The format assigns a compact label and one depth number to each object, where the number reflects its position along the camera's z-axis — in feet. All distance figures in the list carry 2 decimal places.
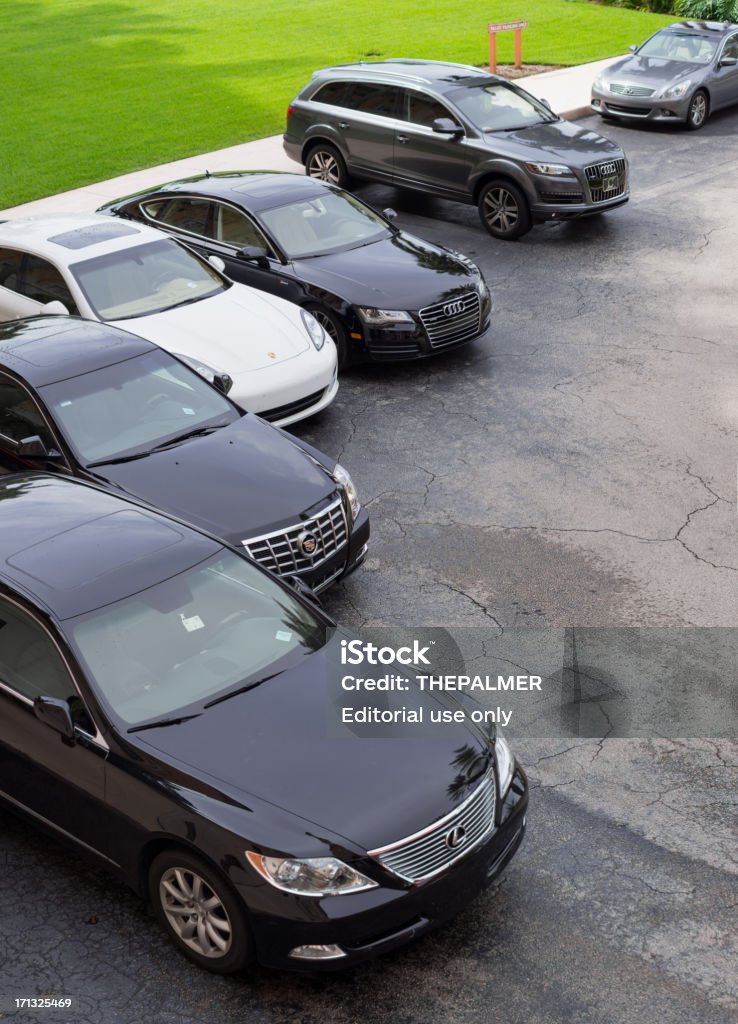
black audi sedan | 37.76
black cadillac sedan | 25.54
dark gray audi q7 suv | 49.21
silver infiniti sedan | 65.41
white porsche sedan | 33.60
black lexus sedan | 16.49
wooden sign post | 71.72
